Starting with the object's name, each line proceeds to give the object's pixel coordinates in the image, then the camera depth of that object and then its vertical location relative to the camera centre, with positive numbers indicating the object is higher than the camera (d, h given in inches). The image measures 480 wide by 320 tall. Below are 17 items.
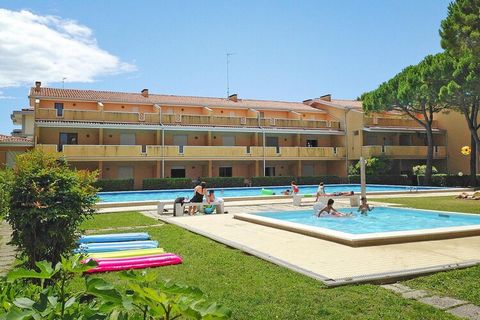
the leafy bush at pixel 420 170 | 1450.0 -1.4
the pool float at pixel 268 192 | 1150.3 -63.0
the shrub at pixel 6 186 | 241.1 -9.3
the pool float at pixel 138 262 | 275.3 -65.6
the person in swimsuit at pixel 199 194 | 697.0 -41.1
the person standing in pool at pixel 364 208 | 689.0 -65.1
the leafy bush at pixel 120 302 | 51.1 -17.5
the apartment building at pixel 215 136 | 1344.7 +131.7
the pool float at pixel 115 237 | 390.0 -65.8
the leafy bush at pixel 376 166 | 1451.8 +13.3
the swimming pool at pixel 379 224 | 378.3 -70.4
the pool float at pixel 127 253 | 312.0 -65.9
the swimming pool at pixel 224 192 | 1143.3 -68.8
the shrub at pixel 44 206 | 233.8 -21.2
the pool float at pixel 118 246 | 343.4 -66.3
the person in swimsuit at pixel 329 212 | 662.7 -70.2
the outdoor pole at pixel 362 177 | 739.4 -13.4
